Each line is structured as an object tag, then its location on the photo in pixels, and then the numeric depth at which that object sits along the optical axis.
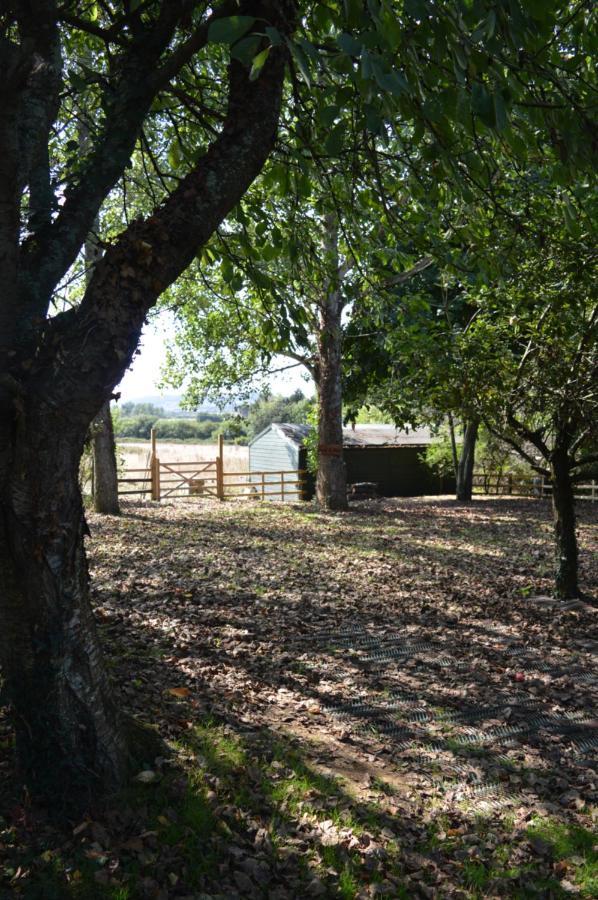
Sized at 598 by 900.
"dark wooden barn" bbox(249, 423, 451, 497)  30.30
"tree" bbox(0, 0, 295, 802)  3.16
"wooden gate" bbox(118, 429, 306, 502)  22.58
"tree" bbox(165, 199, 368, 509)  5.70
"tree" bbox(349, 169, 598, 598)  7.86
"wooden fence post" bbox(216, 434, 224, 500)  23.52
